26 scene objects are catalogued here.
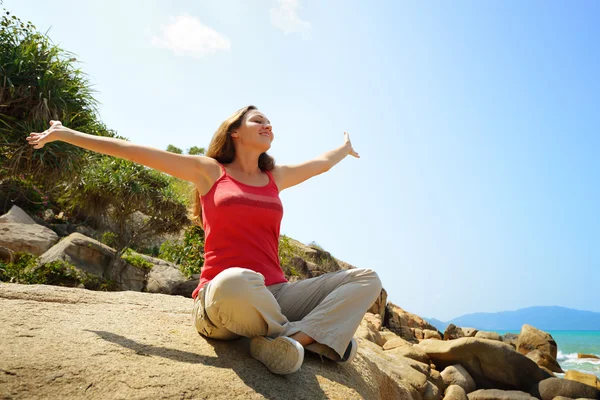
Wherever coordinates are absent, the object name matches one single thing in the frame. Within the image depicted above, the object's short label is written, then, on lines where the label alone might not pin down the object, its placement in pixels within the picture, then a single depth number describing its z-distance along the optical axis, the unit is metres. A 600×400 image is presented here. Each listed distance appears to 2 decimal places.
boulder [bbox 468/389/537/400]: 7.92
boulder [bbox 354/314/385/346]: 5.52
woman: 2.62
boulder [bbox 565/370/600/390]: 10.80
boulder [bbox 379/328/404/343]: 10.66
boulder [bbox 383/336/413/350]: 9.16
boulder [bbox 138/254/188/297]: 11.63
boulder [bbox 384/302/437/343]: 15.14
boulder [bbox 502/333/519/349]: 24.21
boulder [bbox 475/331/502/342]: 14.52
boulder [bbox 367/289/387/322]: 14.13
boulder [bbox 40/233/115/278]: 10.95
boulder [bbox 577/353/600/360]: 23.00
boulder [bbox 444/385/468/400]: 7.55
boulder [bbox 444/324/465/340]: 15.59
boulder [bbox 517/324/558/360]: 13.84
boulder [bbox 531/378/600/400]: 8.55
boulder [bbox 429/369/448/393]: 7.31
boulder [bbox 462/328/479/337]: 15.40
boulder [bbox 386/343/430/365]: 8.45
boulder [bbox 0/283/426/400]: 2.34
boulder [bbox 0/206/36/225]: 13.07
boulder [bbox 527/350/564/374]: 13.28
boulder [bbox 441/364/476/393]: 8.30
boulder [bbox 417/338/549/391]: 8.77
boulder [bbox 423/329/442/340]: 15.03
